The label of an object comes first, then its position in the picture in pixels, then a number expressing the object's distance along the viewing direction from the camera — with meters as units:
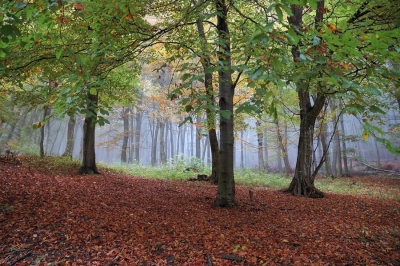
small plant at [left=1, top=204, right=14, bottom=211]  4.39
